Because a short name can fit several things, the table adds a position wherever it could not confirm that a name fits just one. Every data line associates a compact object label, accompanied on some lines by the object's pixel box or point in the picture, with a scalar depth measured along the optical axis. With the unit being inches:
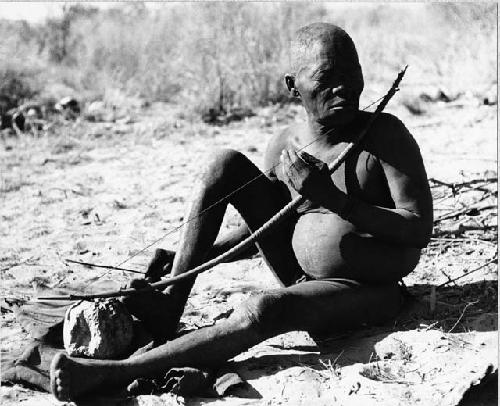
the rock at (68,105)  350.6
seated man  118.6
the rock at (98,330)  126.0
